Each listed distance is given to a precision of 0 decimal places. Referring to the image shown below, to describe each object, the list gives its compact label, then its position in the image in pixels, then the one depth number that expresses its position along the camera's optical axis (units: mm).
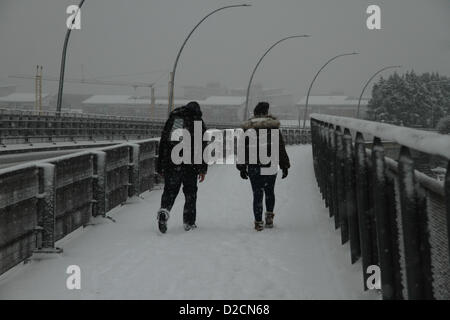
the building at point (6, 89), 173000
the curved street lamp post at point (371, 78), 67938
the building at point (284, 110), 175375
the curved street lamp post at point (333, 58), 56084
